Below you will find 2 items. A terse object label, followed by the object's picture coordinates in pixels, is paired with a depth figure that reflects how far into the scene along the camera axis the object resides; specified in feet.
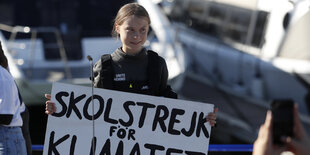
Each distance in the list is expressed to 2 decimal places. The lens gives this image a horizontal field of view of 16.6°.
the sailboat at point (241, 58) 52.95
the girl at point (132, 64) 18.96
